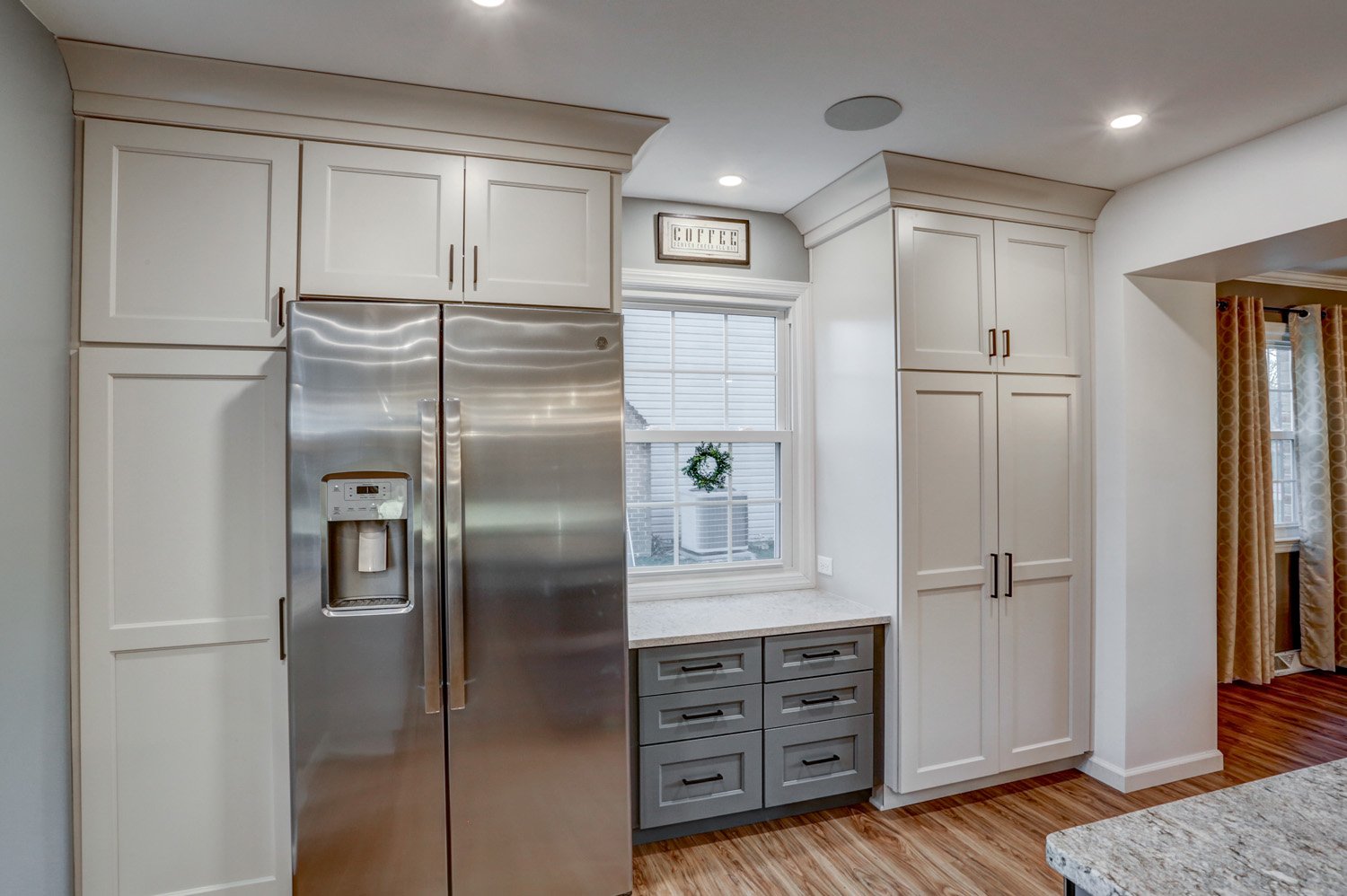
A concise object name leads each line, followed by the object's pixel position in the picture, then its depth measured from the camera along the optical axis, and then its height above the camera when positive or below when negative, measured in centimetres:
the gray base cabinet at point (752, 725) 245 -100
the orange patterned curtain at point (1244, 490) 386 -22
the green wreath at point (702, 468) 312 -6
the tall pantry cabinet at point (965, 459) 265 -2
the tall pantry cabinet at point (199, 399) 184 +16
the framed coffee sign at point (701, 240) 297 +94
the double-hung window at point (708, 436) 306 +8
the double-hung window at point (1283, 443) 436 +6
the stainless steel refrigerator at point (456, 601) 183 -40
